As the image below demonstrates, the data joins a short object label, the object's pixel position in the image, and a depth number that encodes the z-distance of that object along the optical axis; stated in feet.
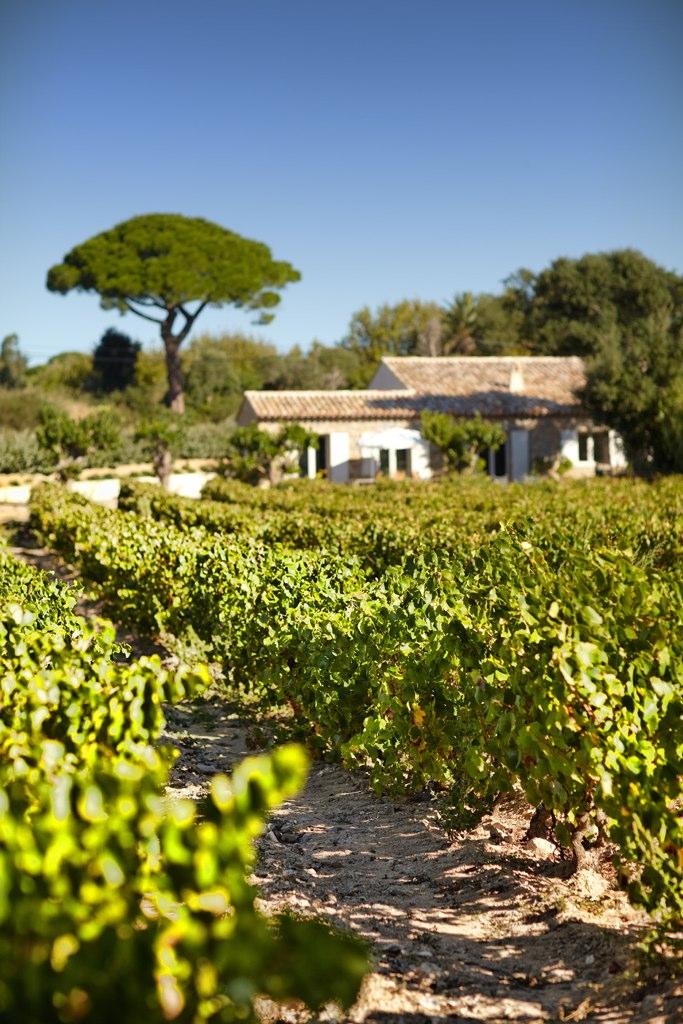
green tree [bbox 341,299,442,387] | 257.75
